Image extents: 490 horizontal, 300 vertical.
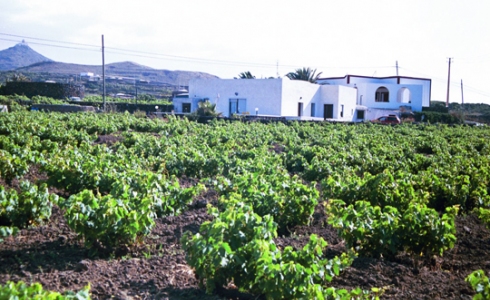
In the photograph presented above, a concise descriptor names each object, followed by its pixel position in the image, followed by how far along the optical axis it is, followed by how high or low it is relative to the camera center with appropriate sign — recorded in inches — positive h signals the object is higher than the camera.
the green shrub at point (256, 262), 190.2 -58.2
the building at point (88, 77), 4053.2 +210.7
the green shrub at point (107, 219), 250.5 -54.2
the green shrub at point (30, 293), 148.6 -54.6
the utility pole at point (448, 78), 2844.5 +187.9
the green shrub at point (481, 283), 179.7 -58.1
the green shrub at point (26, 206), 282.6 -55.6
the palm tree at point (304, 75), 2551.7 +166.4
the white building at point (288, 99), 1765.5 +37.2
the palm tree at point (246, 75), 2289.6 +143.0
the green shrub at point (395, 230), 261.7 -58.2
